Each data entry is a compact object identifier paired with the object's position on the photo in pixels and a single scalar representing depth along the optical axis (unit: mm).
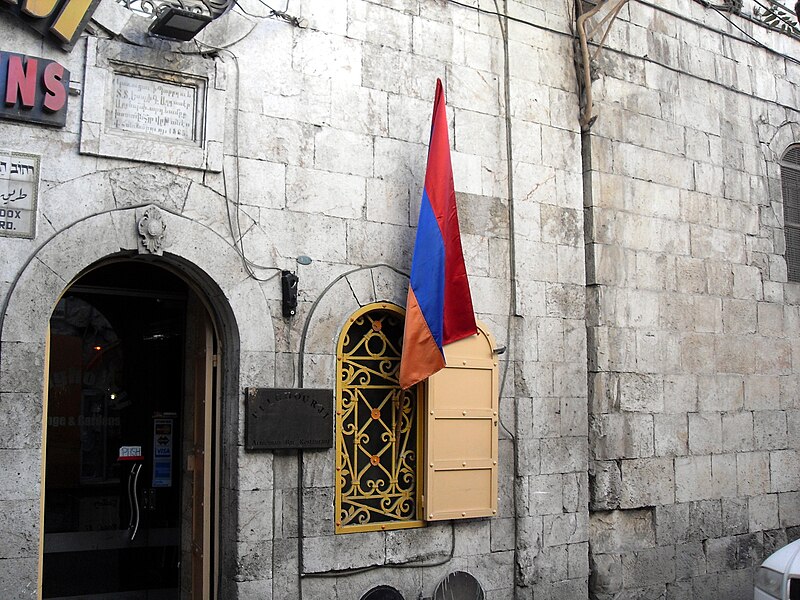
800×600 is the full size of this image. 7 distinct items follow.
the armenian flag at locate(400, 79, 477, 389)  6895
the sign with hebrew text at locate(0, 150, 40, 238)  5734
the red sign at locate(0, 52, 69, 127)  5734
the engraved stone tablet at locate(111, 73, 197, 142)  6234
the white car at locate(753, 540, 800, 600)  6680
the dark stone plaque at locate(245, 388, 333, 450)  6441
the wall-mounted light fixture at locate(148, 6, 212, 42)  5996
